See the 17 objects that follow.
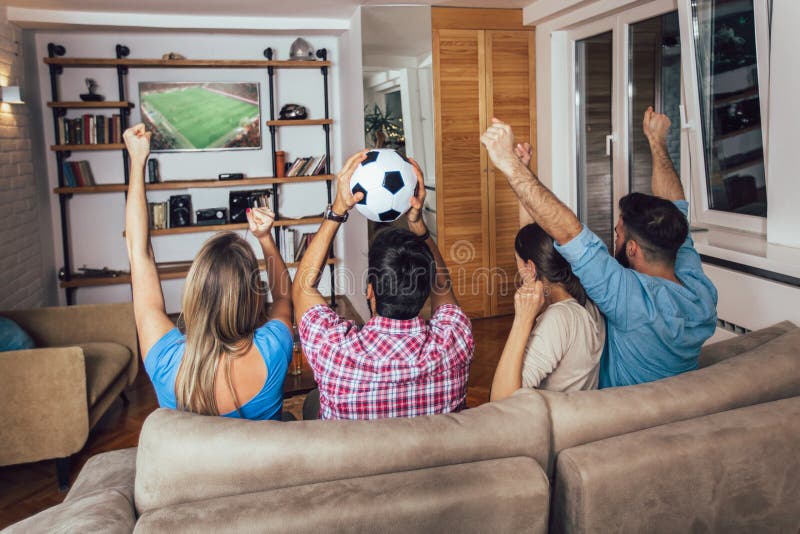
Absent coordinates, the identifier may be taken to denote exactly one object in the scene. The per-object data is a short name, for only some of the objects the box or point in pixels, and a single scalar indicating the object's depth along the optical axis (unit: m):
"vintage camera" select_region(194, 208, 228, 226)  5.38
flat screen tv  5.28
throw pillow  2.98
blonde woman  1.62
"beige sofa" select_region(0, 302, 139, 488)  2.65
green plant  4.84
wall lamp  4.00
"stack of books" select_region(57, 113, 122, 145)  4.95
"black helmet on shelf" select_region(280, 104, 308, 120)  5.46
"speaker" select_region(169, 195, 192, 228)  5.32
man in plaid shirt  1.56
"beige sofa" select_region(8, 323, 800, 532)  1.25
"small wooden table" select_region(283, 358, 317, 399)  3.14
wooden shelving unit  4.91
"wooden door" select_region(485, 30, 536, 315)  5.02
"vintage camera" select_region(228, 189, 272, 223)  5.44
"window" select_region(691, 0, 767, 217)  2.82
